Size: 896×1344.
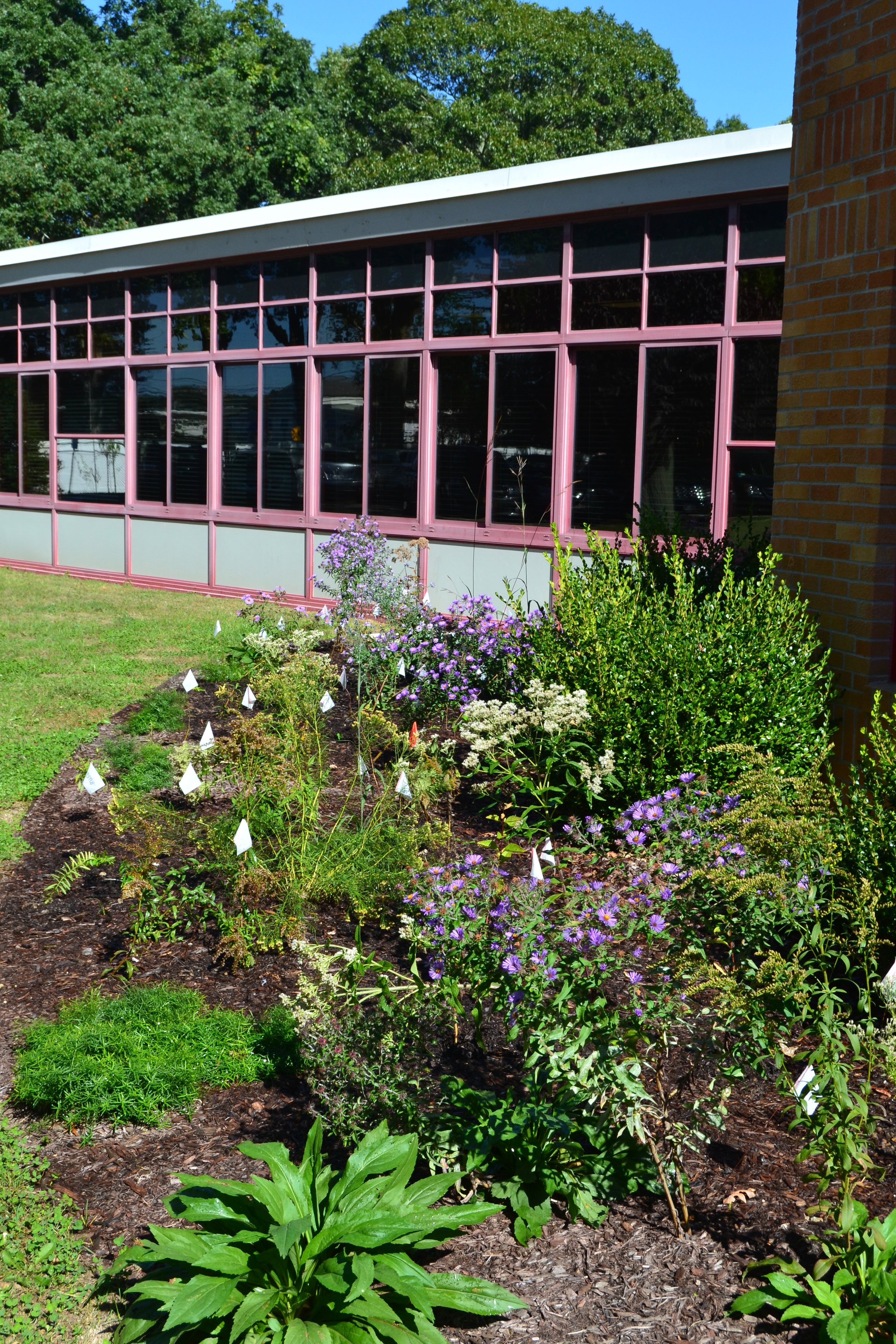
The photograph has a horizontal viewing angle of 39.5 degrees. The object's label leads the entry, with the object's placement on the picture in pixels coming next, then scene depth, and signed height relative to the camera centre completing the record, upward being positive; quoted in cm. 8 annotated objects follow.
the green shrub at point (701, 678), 540 -80
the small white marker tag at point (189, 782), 575 -134
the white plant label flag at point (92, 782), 607 -142
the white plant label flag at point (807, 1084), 325 -155
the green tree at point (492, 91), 3534 +1240
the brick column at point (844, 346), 527 +67
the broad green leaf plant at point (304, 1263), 262 -167
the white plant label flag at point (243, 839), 492 -137
